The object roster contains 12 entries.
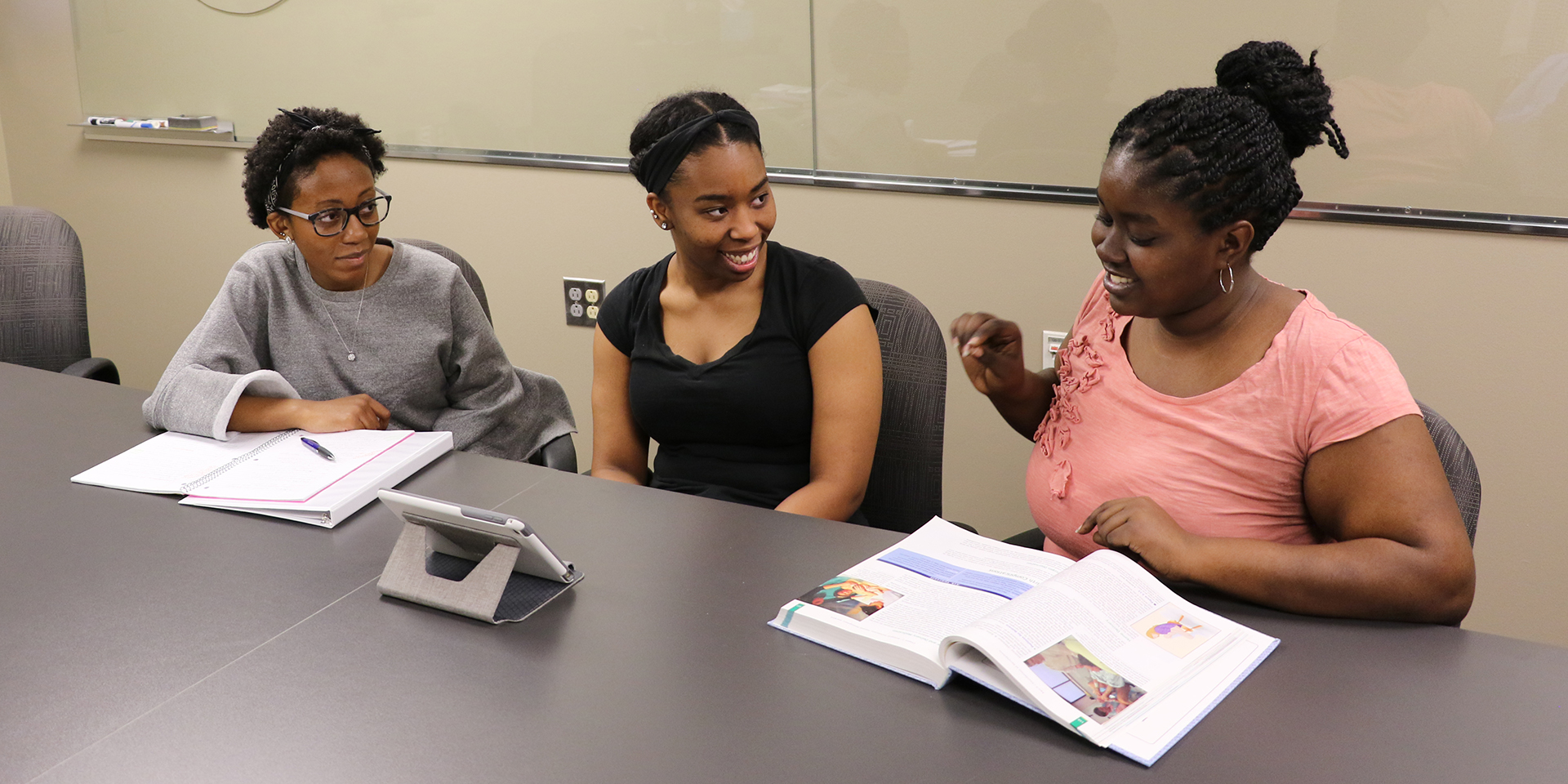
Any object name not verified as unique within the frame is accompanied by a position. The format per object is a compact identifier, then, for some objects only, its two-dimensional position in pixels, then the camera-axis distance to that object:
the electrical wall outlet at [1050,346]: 2.56
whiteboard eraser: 3.60
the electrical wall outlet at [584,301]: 3.18
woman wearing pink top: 1.17
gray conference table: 0.97
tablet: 1.25
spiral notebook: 1.53
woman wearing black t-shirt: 1.73
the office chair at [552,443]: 2.08
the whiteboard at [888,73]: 2.11
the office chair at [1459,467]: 1.35
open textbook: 1.00
